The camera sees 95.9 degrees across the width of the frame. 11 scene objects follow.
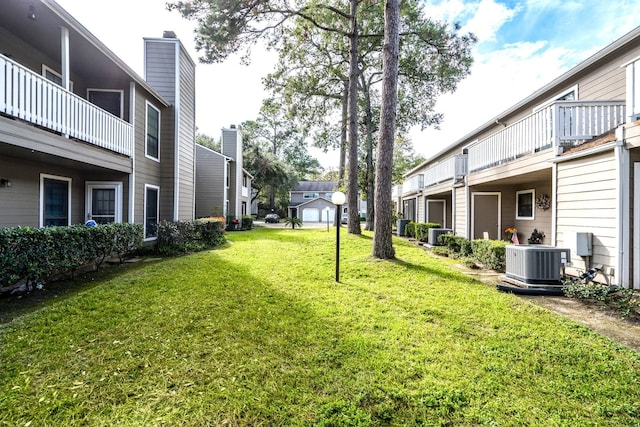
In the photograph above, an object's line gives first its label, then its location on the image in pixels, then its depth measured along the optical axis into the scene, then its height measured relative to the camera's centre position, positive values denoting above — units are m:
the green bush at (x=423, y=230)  13.44 -0.74
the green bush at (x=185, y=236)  9.39 -0.84
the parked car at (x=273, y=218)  36.19 -0.60
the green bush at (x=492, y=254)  7.18 -1.00
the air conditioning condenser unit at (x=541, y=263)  5.37 -0.90
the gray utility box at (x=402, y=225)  18.17 -0.67
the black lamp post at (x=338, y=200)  6.77 +0.34
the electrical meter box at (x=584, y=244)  5.32 -0.52
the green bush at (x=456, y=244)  8.80 -0.96
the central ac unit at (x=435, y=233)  11.78 -0.78
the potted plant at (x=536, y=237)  9.17 -0.69
